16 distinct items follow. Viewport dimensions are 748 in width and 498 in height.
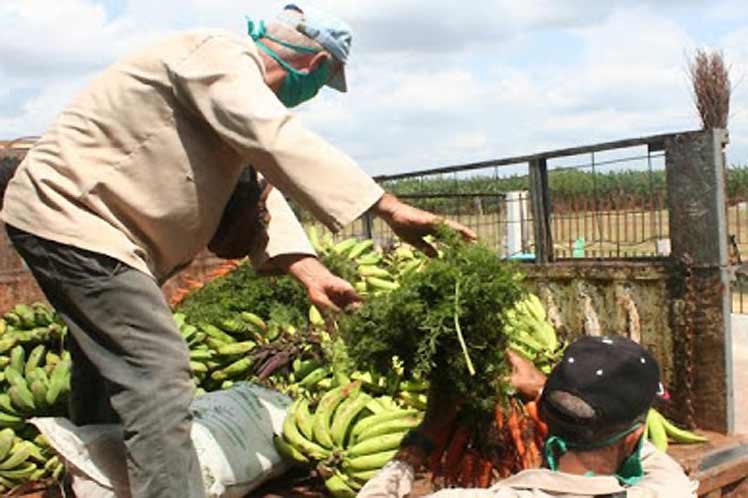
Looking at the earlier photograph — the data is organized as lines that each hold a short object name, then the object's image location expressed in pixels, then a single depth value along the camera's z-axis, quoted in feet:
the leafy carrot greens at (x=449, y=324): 7.23
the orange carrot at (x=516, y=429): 8.20
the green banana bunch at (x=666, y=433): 10.52
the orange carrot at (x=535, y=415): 8.38
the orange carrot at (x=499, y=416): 7.82
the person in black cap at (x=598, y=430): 5.84
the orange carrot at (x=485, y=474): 8.23
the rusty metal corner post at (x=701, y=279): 11.07
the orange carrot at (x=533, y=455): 8.46
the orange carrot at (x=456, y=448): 8.09
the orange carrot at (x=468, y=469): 8.14
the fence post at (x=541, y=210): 13.69
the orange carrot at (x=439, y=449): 8.04
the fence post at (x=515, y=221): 15.15
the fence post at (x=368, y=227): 20.48
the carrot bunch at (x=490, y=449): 8.07
